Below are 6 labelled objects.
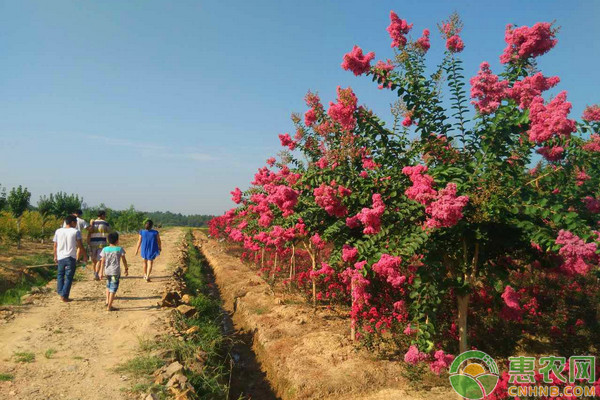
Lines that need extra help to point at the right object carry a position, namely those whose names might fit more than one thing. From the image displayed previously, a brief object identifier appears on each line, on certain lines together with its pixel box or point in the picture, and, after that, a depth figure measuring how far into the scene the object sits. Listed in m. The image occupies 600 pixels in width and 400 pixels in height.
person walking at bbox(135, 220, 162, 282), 9.09
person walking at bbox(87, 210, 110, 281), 9.02
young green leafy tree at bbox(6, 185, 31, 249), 21.38
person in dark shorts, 6.78
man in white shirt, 6.98
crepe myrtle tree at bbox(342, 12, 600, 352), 3.36
